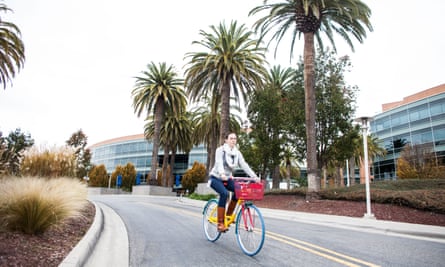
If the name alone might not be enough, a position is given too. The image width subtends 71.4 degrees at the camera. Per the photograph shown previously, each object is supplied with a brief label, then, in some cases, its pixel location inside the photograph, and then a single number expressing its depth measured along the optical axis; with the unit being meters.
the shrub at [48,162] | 9.69
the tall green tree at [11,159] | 7.64
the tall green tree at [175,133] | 45.16
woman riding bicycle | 5.69
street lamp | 11.97
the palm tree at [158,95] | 39.69
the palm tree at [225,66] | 26.69
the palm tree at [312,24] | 17.22
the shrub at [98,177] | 58.94
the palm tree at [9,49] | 16.72
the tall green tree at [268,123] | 24.94
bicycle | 4.99
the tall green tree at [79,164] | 11.84
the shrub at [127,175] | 58.19
